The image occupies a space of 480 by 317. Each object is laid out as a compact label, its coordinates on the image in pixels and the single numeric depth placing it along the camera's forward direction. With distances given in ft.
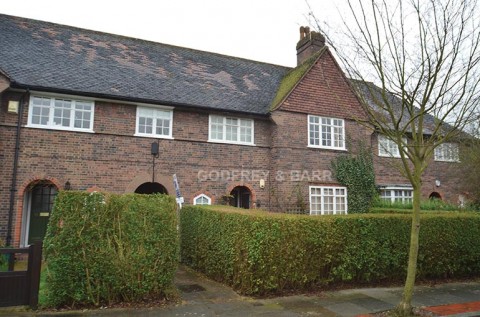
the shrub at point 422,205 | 45.71
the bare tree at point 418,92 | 21.24
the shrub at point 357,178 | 53.21
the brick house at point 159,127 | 39.34
